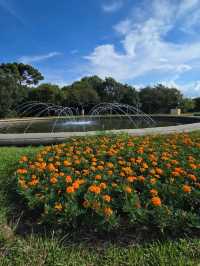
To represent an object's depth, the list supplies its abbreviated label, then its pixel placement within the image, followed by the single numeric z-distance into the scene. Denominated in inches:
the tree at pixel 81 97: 1209.4
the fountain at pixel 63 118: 209.3
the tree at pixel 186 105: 1126.4
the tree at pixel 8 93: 920.2
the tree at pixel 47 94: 1192.8
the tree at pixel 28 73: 1624.0
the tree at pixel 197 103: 1188.6
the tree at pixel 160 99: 1147.3
